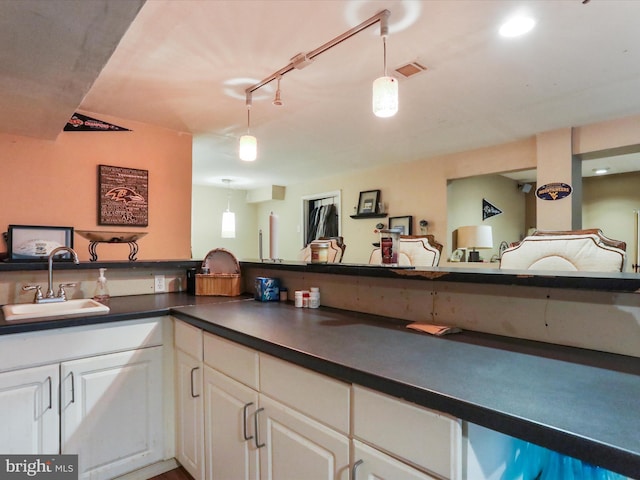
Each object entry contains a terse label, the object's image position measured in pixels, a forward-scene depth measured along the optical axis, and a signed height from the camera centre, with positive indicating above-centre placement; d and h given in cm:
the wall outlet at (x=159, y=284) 238 -26
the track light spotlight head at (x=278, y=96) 229 +96
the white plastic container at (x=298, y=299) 183 -28
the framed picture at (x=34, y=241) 264 +3
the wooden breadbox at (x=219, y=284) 230 -25
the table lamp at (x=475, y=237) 440 +9
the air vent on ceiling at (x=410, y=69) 220 +109
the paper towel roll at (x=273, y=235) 219 +6
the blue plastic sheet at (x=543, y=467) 83 -53
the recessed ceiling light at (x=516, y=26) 175 +108
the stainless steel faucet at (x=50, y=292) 187 -25
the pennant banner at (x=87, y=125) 290 +99
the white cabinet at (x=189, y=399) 159 -72
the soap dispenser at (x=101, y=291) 202 -26
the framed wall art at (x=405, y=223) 481 +28
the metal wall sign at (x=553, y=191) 339 +51
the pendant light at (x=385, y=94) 169 +70
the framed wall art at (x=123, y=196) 304 +42
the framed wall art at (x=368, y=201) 522 +63
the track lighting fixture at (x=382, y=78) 169 +105
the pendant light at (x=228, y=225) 562 +31
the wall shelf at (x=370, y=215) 517 +43
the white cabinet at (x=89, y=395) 145 -66
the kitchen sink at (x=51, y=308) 158 -31
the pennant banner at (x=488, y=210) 543 +52
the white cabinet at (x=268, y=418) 98 -56
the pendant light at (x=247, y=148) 243 +65
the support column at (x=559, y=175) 339 +65
